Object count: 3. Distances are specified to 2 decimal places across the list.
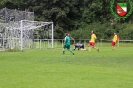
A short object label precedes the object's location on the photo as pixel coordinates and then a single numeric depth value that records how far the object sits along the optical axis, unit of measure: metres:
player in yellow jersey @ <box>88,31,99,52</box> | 34.76
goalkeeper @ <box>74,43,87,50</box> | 39.03
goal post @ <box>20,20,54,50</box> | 39.44
